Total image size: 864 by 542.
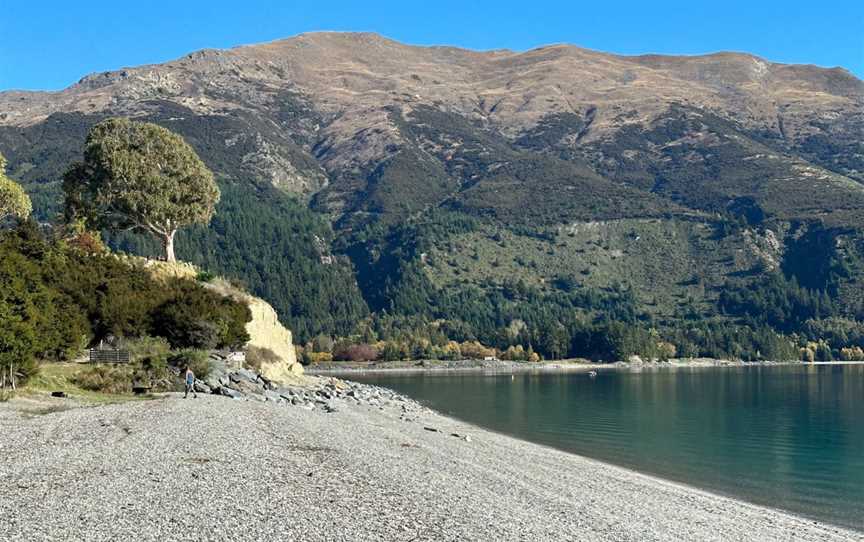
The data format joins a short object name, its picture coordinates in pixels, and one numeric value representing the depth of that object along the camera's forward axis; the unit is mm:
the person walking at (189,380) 46906
